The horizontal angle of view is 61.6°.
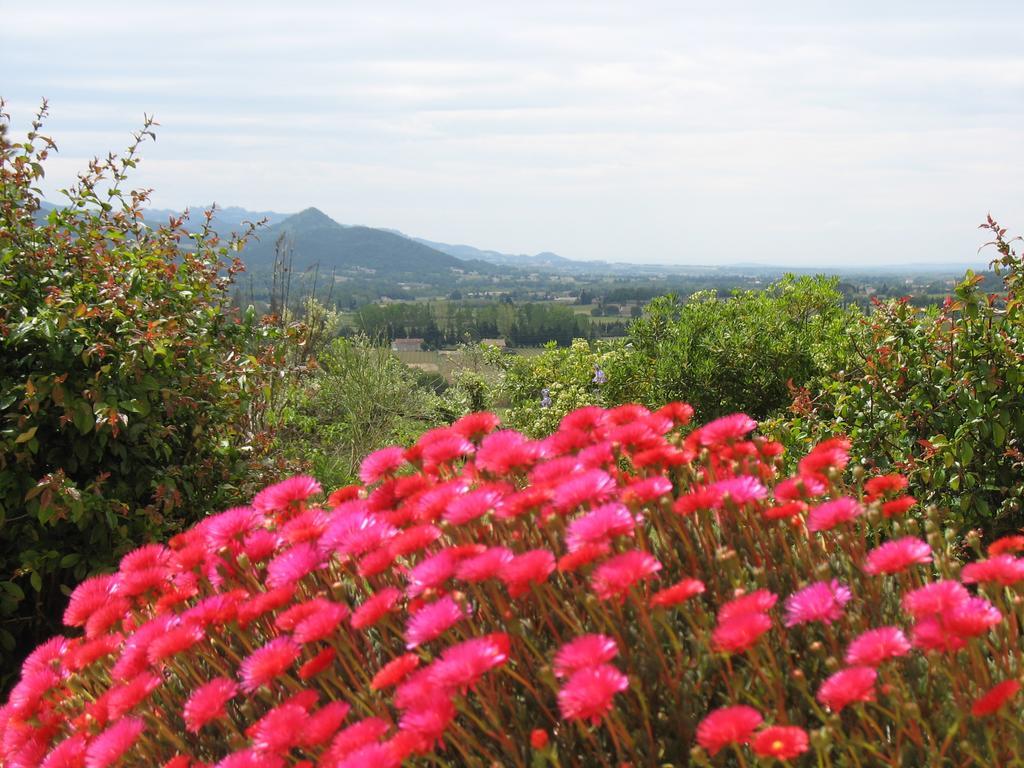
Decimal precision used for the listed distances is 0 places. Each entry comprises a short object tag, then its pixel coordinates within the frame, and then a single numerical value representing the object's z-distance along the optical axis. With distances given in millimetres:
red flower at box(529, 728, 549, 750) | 1282
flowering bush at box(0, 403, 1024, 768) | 1323
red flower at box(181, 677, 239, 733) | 1536
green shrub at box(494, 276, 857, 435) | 6773
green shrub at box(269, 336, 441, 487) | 10477
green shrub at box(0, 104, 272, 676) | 3471
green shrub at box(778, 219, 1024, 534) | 3373
